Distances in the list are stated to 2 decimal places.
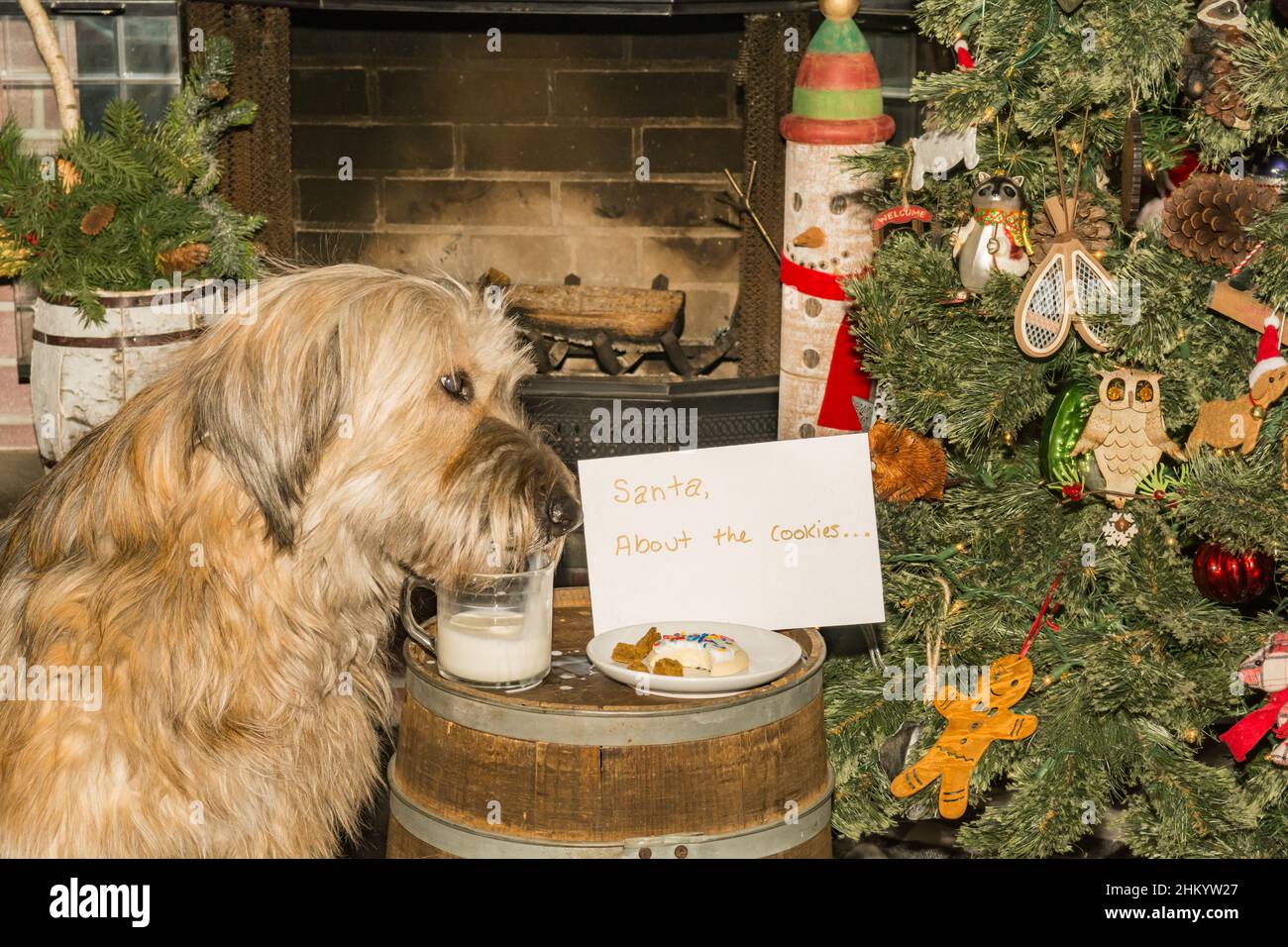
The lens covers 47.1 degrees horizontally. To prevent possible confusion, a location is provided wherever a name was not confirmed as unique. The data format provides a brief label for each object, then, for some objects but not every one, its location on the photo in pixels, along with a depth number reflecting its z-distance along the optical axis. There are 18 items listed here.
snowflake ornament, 2.78
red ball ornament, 2.58
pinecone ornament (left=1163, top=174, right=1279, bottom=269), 2.46
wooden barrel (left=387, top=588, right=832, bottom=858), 2.05
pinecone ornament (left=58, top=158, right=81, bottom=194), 4.30
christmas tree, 2.51
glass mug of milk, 2.14
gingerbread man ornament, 2.87
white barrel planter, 4.12
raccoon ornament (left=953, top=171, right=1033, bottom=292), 2.72
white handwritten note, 2.41
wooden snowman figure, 3.51
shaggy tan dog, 2.16
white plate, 2.11
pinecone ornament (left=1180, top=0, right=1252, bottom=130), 2.47
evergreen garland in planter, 4.19
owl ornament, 2.62
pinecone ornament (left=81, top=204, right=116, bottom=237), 4.20
